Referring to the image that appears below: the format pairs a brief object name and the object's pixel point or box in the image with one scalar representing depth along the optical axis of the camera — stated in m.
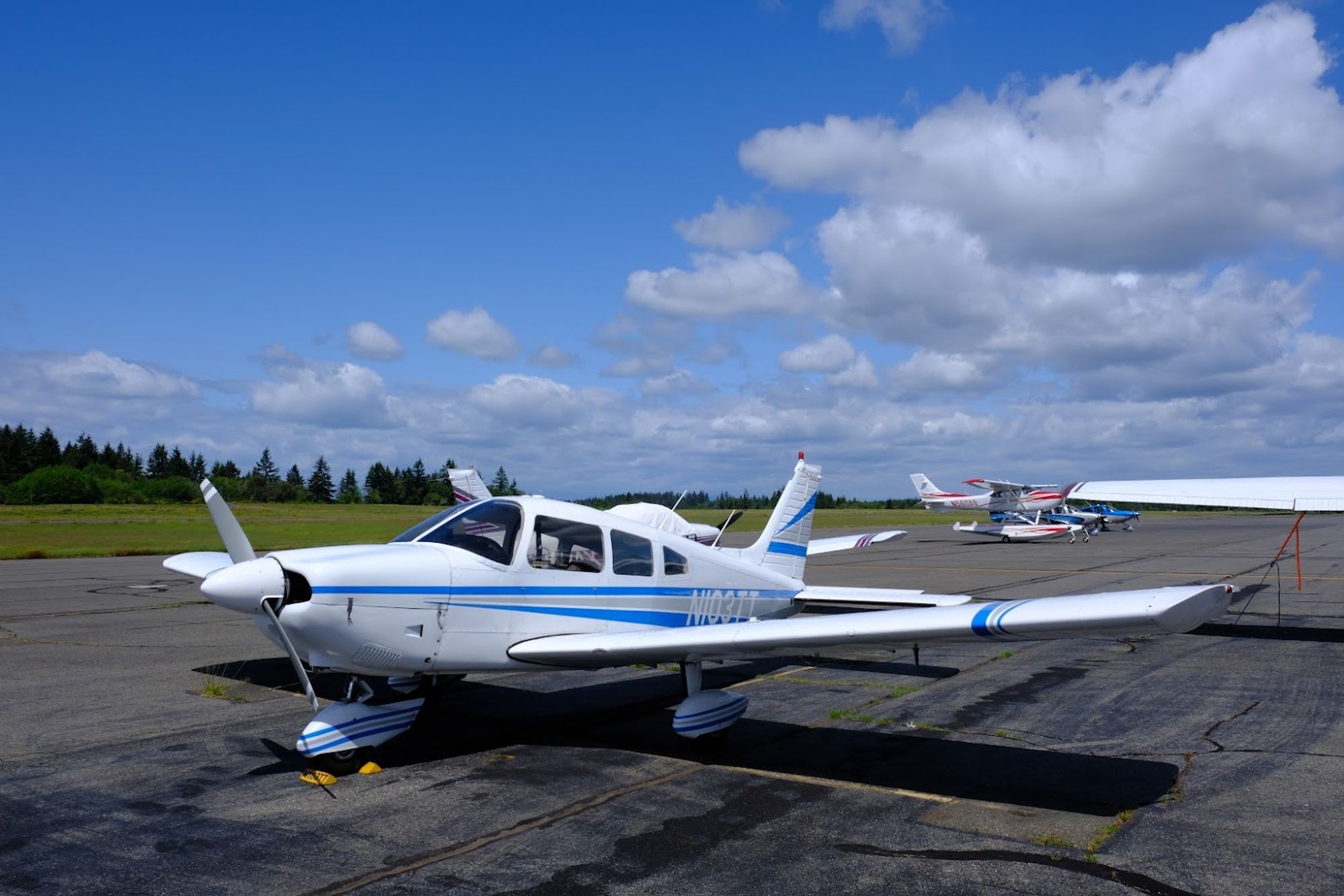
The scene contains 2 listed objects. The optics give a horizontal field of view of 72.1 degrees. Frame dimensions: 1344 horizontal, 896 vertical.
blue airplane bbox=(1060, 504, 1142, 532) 63.84
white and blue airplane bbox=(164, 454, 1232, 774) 5.60
